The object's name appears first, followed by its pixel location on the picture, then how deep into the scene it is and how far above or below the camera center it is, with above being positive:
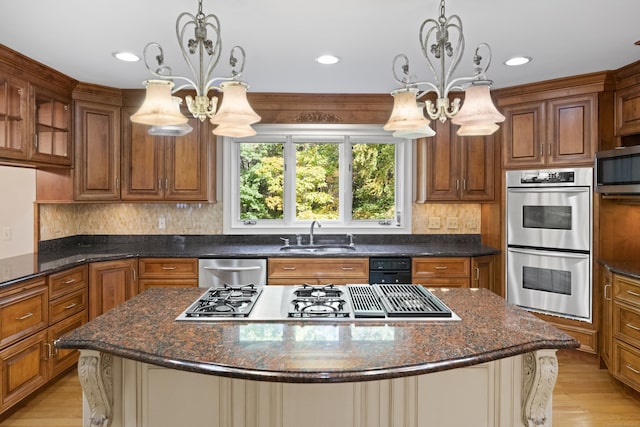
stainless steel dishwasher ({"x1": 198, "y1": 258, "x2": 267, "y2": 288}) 3.58 -0.51
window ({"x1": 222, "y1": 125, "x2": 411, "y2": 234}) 4.22 +0.34
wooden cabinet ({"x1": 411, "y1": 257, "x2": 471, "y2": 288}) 3.62 -0.51
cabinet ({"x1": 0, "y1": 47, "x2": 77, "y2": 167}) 2.91 +0.78
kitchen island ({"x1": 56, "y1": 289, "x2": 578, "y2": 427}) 1.46 -0.65
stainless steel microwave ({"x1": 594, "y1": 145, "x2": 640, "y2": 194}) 2.94 +0.32
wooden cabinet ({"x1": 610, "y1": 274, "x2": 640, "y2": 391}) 2.78 -0.82
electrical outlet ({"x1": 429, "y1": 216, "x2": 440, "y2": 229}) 4.28 -0.09
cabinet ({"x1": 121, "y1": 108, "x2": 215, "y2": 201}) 3.87 +0.46
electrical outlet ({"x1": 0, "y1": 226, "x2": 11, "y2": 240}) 3.15 -0.15
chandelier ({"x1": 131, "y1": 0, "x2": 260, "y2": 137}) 1.71 +0.47
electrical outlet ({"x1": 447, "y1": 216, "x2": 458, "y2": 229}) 4.28 -0.07
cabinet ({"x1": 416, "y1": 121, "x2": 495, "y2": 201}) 3.92 +0.44
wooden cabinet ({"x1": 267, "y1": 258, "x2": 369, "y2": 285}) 3.61 -0.50
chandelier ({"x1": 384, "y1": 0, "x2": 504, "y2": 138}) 1.74 +0.46
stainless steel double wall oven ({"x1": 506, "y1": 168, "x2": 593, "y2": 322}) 3.39 -0.23
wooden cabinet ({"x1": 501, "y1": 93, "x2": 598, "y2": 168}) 3.38 +0.70
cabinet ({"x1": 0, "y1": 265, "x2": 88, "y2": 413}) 2.52 -0.77
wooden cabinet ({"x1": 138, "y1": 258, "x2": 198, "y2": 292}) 3.60 -0.51
